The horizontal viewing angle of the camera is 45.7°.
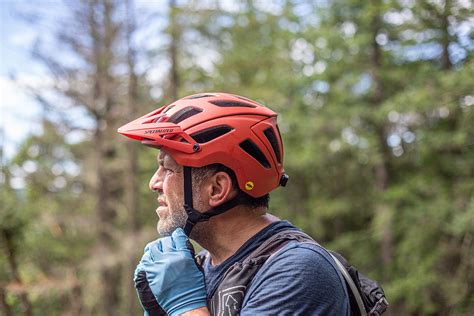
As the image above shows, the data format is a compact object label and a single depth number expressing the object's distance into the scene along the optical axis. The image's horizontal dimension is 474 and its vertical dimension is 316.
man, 2.21
